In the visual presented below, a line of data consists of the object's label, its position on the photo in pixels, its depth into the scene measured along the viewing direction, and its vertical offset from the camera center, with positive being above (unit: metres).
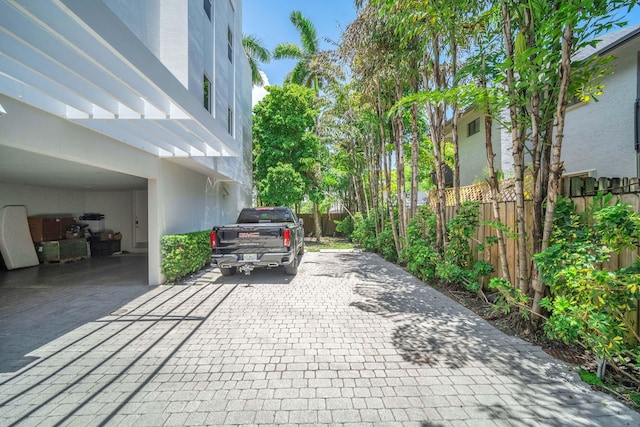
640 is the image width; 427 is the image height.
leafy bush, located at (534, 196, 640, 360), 2.55 -0.69
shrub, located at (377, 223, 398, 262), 9.96 -1.08
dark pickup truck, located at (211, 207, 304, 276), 6.63 -0.65
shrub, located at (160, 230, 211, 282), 6.76 -0.87
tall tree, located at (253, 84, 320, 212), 15.10 +4.62
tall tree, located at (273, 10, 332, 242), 16.53 +10.49
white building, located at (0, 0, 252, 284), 2.88 +1.68
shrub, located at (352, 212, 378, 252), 12.19 -0.85
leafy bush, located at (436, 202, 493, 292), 5.13 -0.80
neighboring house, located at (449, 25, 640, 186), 7.13 +2.39
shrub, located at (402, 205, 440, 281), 6.56 -0.79
